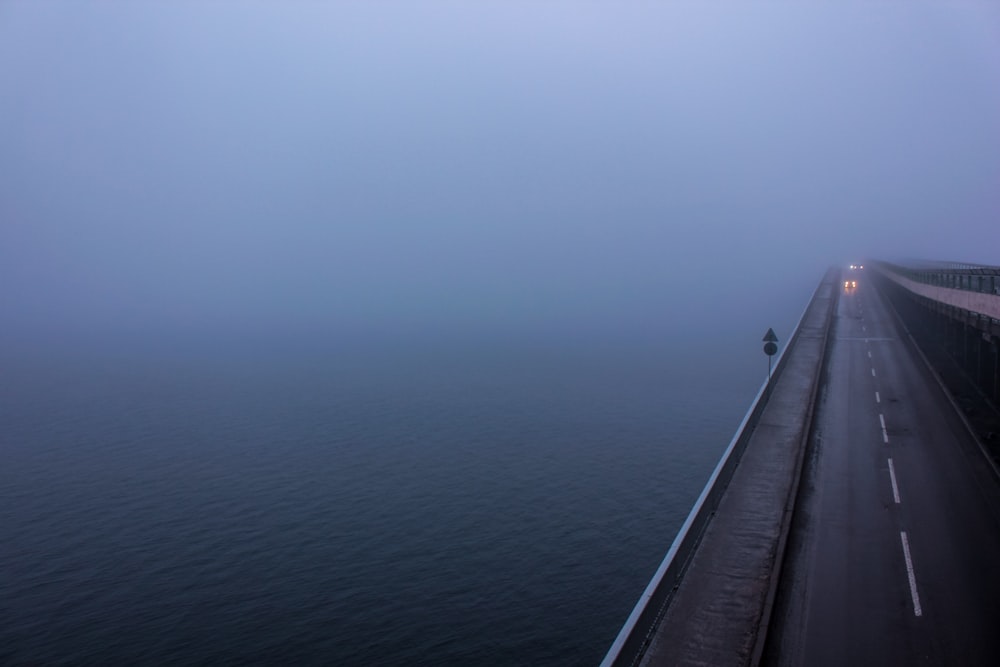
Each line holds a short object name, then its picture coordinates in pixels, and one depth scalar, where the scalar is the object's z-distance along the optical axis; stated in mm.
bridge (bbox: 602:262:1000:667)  12492
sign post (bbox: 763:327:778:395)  31038
